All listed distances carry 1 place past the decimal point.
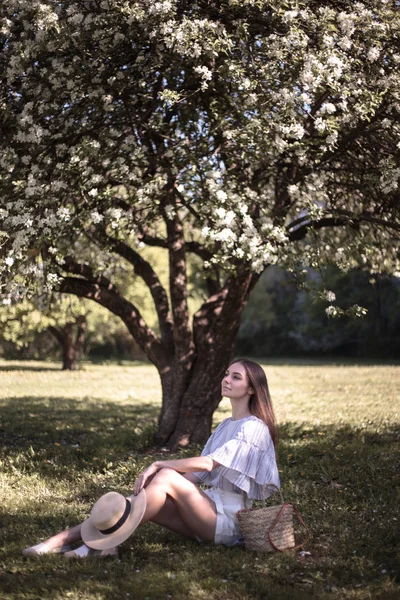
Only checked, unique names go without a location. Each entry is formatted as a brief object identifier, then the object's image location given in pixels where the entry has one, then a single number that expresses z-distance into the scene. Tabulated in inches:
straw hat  177.3
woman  180.5
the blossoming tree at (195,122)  269.4
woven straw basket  187.6
